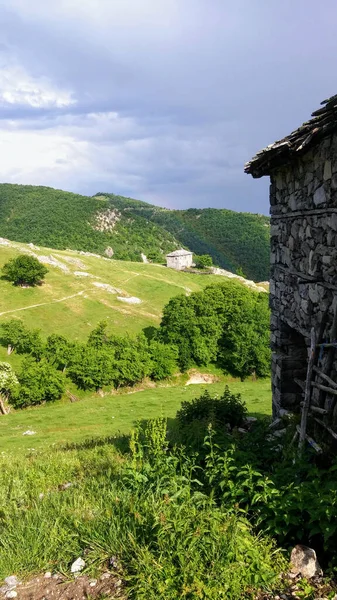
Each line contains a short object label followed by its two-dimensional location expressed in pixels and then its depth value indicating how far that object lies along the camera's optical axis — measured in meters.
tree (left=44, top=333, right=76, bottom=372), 45.72
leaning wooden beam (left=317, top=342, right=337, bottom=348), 6.82
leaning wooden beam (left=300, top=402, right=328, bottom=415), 7.11
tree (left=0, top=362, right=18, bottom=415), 39.20
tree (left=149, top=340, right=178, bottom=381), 48.19
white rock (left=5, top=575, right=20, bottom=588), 4.74
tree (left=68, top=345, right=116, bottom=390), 44.12
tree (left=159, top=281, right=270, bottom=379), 51.53
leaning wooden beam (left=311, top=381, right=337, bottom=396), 6.83
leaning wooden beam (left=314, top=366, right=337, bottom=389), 6.84
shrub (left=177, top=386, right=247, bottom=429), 11.46
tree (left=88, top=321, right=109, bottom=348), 49.59
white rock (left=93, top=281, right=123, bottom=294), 71.06
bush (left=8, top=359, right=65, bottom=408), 40.25
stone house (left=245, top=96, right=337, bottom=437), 6.86
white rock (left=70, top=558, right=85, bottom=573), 4.81
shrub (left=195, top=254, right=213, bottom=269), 105.80
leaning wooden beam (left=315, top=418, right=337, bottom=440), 6.65
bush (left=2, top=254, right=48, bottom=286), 65.62
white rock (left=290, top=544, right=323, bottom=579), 4.61
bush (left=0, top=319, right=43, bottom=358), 47.56
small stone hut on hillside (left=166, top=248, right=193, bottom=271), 101.75
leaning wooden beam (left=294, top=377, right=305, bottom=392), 8.83
